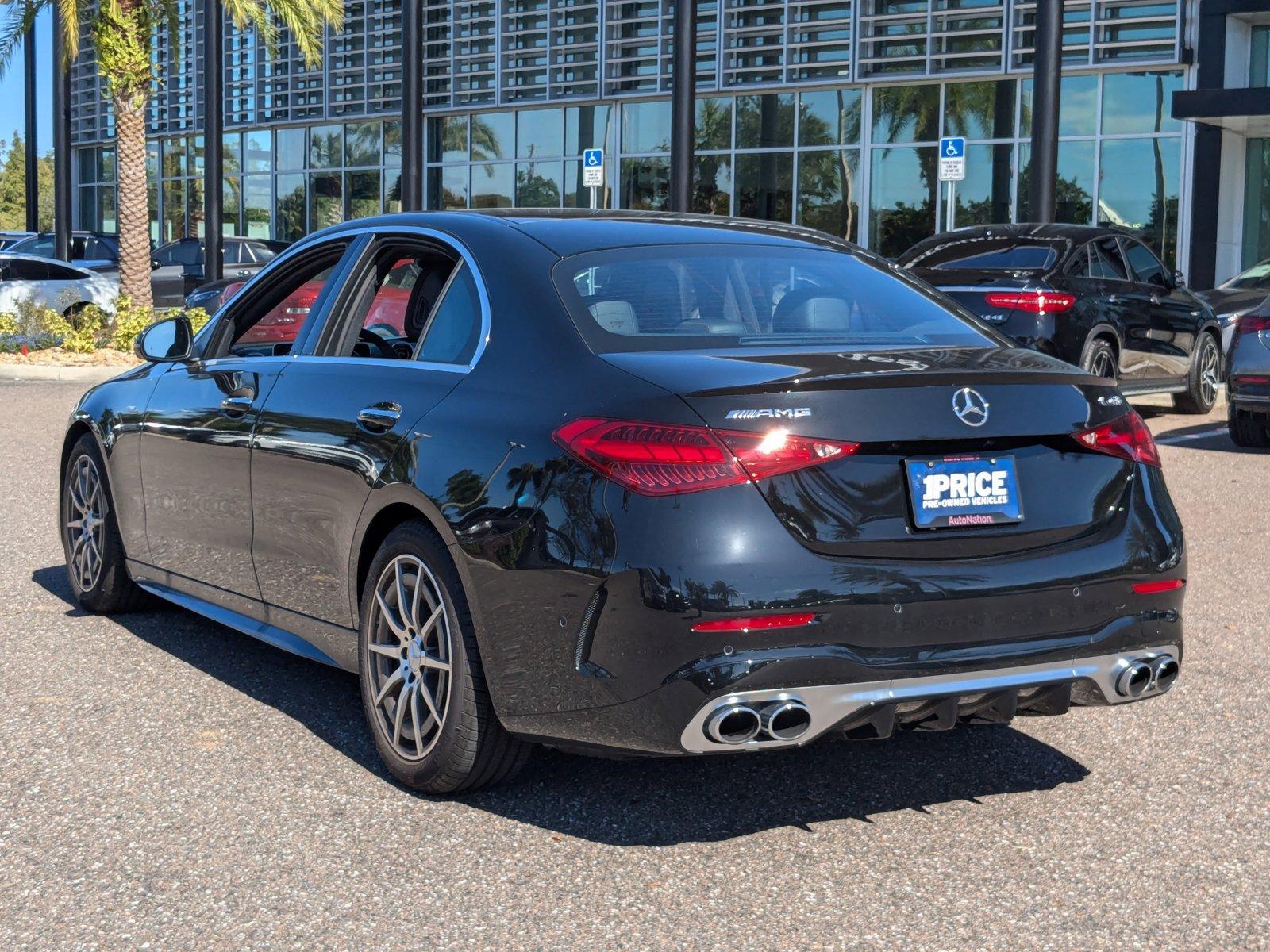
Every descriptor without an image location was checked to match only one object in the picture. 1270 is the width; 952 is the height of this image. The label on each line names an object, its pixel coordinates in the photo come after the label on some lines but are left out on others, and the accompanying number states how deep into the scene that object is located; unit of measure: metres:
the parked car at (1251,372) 13.31
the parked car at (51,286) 27.06
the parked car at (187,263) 31.70
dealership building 28.36
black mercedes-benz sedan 3.86
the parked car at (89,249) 33.06
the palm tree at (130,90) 24.39
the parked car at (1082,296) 13.72
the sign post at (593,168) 25.81
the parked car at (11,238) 36.44
